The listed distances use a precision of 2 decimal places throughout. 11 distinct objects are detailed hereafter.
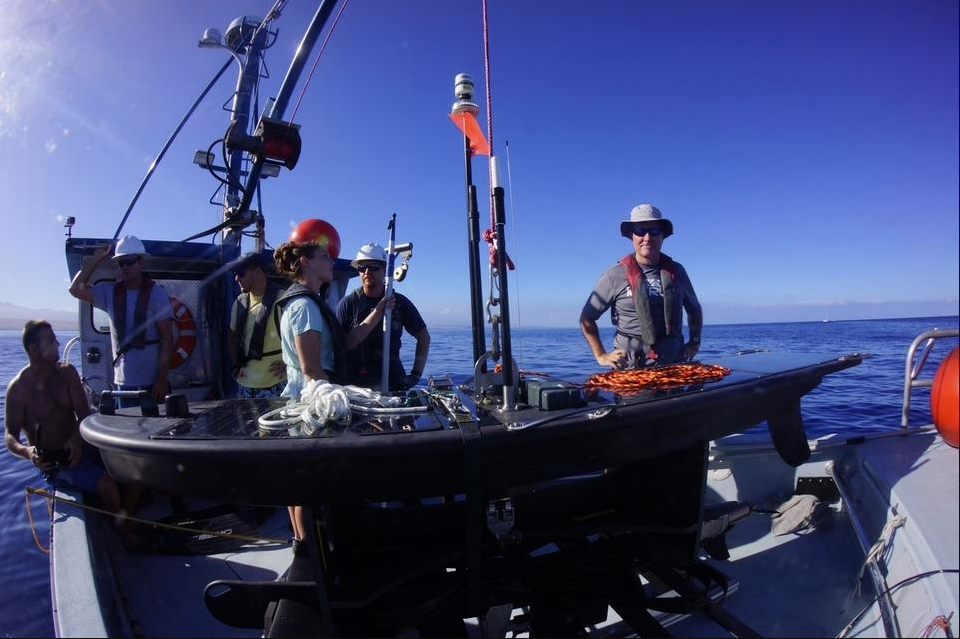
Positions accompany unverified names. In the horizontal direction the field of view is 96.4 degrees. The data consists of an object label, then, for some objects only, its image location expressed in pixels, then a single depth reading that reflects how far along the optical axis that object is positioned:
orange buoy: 1.69
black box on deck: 1.67
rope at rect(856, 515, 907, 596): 2.03
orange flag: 2.12
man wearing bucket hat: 3.08
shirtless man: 3.12
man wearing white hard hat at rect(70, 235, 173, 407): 3.73
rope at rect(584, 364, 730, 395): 2.02
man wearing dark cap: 3.72
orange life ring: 4.66
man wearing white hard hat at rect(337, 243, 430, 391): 3.29
